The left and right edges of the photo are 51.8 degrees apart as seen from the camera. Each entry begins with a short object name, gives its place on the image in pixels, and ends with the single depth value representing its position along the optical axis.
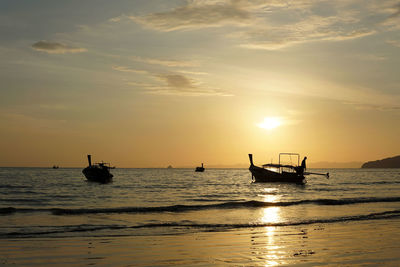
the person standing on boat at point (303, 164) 89.81
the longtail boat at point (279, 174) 87.88
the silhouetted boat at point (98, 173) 81.94
